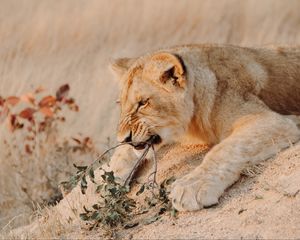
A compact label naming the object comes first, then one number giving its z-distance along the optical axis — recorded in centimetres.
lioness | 1113
